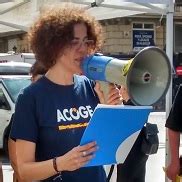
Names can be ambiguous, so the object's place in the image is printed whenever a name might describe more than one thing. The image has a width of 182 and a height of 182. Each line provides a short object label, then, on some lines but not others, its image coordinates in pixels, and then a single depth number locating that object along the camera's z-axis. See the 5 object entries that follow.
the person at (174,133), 3.40
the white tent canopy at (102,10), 5.26
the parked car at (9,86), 10.03
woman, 2.15
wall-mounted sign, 27.48
